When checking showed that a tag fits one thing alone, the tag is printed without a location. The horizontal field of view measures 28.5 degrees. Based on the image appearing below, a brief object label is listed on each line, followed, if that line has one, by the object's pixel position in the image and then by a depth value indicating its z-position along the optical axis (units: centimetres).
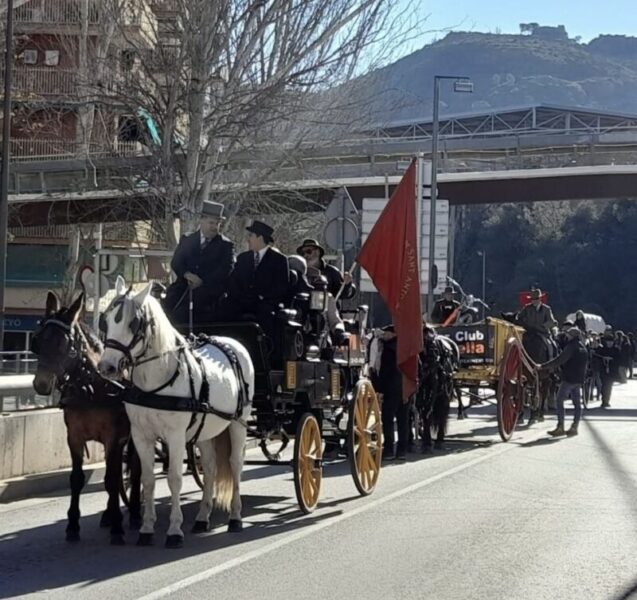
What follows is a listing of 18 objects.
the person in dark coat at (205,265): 1146
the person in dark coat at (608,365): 3325
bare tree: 2492
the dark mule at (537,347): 2414
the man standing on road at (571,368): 2148
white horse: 929
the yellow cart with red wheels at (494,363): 1966
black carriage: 1128
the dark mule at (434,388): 1795
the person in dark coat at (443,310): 2292
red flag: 1559
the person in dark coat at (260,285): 1158
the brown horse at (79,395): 1034
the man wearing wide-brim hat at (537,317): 2459
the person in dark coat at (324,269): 1393
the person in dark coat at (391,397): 1686
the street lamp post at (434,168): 3262
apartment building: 2636
